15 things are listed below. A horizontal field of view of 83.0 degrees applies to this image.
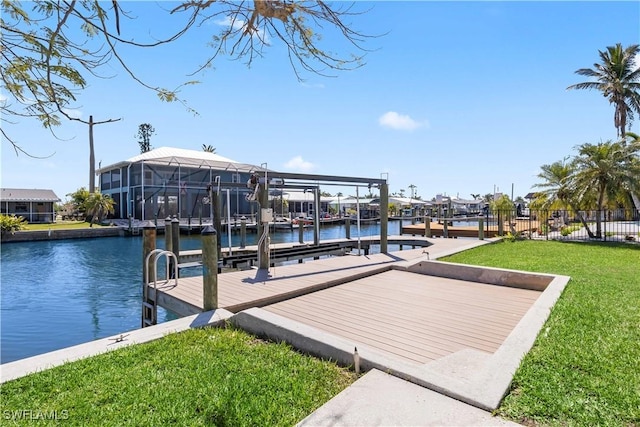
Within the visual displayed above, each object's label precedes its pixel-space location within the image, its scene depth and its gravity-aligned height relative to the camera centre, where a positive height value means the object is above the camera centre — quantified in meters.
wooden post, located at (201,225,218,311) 4.77 -0.71
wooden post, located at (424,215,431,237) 15.88 -0.67
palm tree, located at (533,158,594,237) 15.28 +0.94
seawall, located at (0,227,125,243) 22.47 -1.01
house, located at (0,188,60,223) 31.27 +1.41
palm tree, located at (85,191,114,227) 29.17 +1.15
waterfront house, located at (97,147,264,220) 29.78 +3.30
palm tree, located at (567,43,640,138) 26.80 +9.78
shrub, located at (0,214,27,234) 22.21 -0.27
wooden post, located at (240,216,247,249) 12.62 -0.56
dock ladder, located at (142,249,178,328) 6.14 -1.39
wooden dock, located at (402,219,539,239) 16.80 -0.95
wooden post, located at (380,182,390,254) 10.42 +0.00
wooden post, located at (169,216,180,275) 9.45 -0.52
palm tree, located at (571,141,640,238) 13.81 +1.45
